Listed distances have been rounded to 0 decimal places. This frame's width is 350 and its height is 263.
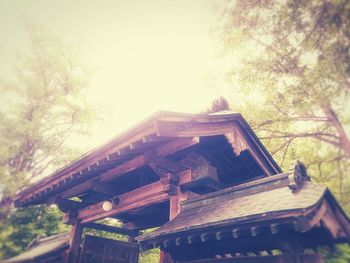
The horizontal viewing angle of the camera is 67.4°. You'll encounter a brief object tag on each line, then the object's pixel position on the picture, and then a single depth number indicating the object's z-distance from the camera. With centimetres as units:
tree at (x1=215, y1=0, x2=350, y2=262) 1009
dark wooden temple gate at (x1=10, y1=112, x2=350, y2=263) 332
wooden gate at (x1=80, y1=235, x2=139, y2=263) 720
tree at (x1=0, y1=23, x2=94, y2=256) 1250
